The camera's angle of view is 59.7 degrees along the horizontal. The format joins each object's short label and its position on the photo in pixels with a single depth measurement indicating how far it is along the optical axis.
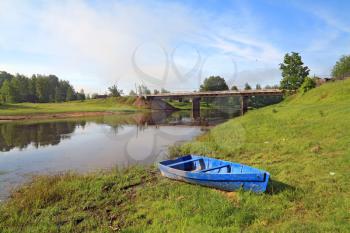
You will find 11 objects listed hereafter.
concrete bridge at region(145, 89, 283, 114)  92.94
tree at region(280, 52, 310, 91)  70.31
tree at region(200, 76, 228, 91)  154.88
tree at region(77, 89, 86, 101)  167.23
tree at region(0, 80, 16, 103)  122.06
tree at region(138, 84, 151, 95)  145.79
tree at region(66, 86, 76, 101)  159.50
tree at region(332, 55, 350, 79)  103.32
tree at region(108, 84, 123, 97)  161.50
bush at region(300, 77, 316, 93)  60.47
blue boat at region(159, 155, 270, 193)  11.11
